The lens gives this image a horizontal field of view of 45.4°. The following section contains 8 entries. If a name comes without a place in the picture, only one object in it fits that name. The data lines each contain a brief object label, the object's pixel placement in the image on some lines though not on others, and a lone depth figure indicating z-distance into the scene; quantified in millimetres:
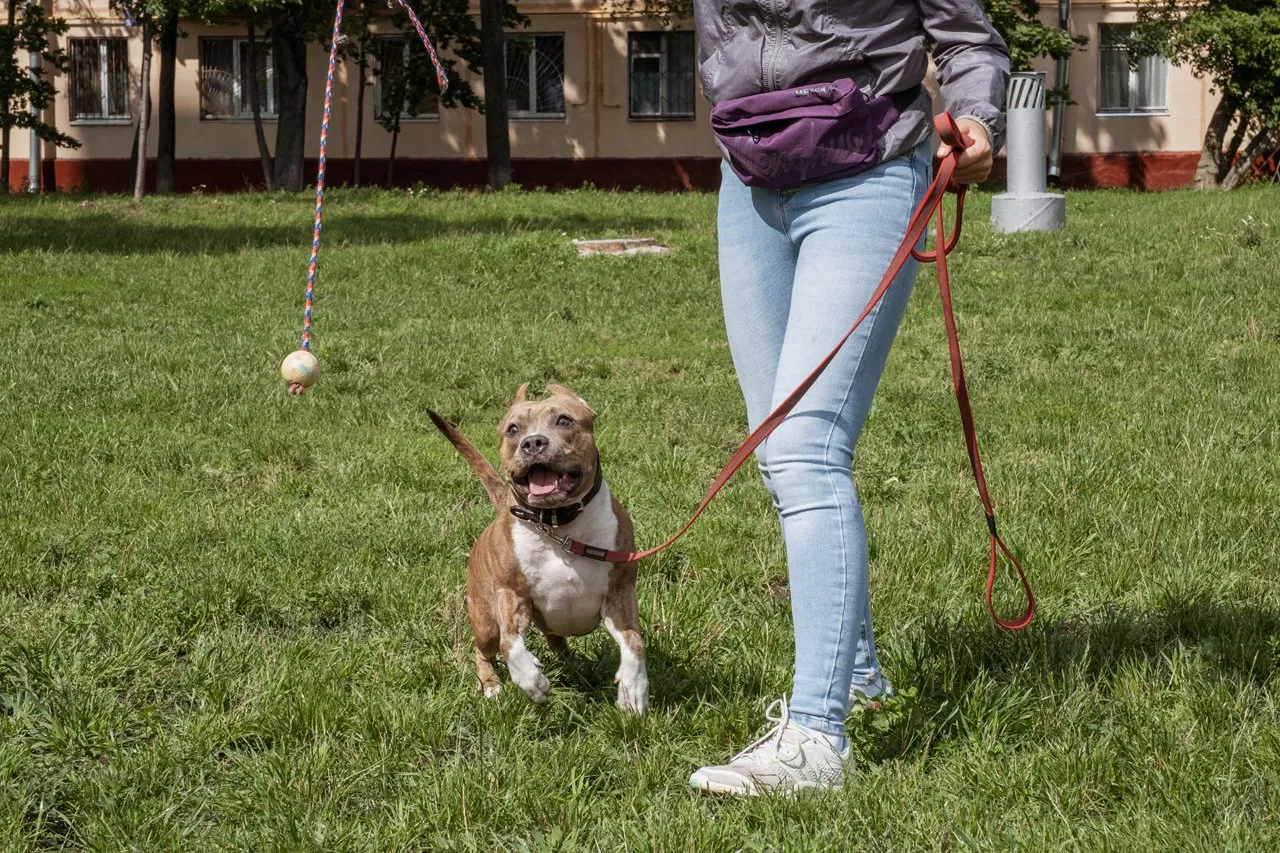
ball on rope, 5035
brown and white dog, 4004
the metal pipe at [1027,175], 15023
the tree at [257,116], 28375
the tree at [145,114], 22797
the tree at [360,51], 27141
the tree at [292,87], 27125
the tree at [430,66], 30172
